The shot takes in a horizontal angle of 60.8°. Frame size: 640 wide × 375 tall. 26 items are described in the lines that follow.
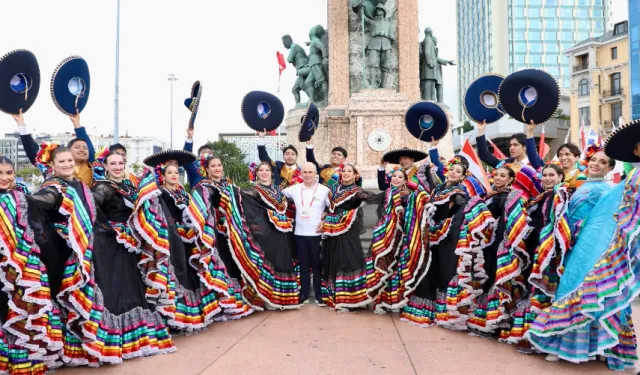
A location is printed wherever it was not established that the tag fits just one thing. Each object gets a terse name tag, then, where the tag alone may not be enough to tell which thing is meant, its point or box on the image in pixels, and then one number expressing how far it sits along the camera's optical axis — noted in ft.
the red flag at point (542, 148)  20.41
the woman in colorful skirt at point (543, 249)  13.28
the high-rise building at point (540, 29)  249.75
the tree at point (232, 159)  104.58
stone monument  42.32
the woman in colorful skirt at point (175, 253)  14.20
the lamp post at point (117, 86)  58.29
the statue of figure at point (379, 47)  42.34
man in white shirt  18.80
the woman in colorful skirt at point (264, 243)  17.90
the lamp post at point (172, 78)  110.63
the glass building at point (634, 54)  103.60
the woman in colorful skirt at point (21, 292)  11.30
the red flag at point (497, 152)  22.10
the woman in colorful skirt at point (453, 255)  15.46
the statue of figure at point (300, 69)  46.30
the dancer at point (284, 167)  21.12
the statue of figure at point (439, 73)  46.06
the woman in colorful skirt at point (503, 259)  14.25
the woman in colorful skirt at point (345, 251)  18.33
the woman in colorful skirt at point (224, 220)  17.11
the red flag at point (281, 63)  53.26
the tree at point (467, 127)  185.06
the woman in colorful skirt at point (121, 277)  13.34
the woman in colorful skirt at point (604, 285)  11.93
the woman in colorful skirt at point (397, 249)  17.30
